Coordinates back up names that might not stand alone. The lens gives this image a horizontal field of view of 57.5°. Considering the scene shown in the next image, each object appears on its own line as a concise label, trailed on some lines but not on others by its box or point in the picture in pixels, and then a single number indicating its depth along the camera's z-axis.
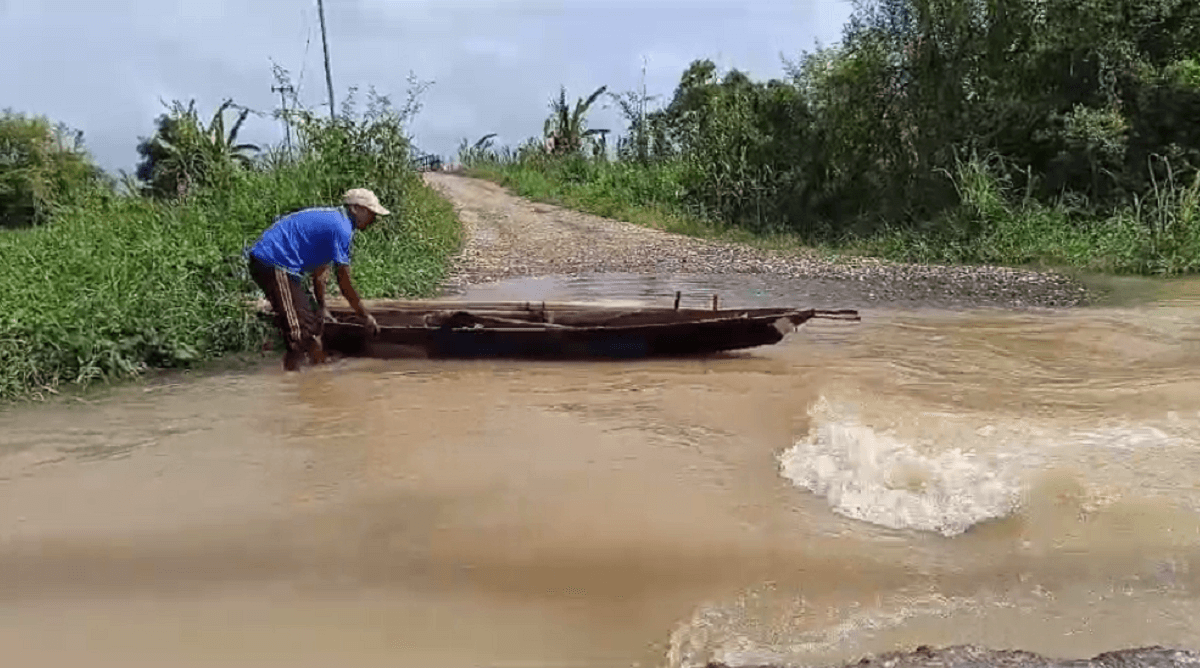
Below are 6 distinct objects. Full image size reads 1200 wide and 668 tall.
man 7.44
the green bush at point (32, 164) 22.80
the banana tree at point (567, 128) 30.44
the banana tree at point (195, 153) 11.45
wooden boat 7.80
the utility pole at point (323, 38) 16.80
